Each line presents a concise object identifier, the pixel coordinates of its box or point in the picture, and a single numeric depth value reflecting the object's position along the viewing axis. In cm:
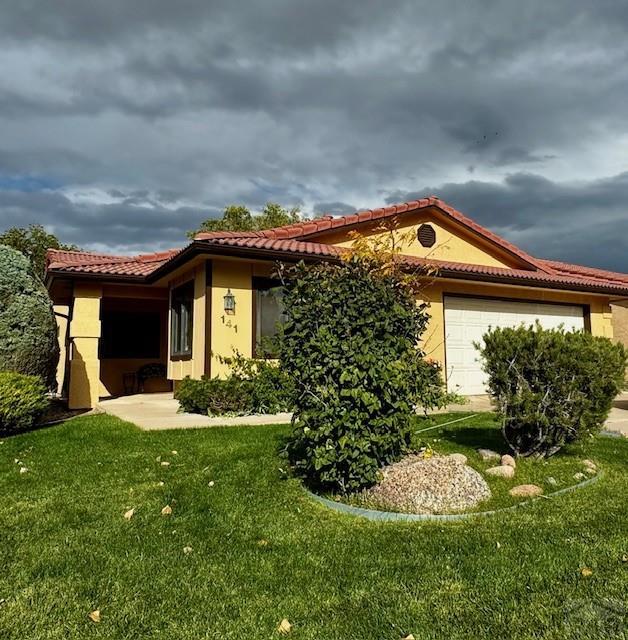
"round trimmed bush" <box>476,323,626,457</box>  475
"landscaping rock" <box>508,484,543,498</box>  406
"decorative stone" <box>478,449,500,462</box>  512
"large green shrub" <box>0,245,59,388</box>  787
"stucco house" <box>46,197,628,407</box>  982
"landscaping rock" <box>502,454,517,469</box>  478
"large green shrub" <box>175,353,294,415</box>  875
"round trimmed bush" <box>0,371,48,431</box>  694
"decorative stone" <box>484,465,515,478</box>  451
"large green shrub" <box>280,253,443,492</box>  389
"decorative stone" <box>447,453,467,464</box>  429
